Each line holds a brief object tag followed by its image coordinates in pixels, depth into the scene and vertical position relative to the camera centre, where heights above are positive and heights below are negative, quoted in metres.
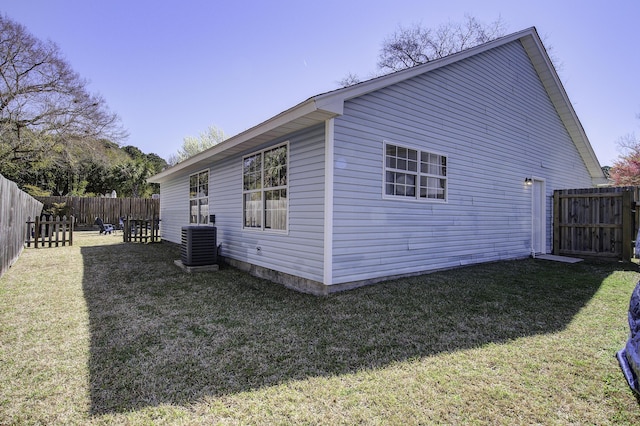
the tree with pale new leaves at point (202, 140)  30.72 +7.11
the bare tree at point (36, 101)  16.08 +6.11
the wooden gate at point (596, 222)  8.04 -0.12
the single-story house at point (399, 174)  5.00 +0.83
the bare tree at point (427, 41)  17.88 +10.14
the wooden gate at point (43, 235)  10.30 -0.73
